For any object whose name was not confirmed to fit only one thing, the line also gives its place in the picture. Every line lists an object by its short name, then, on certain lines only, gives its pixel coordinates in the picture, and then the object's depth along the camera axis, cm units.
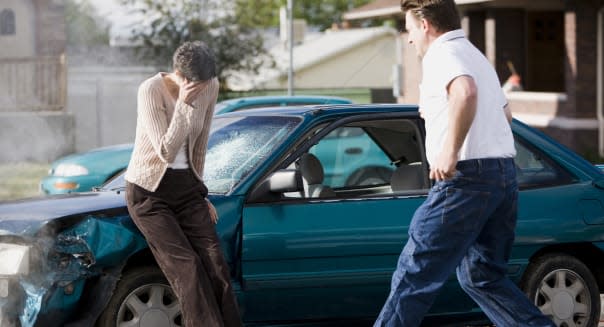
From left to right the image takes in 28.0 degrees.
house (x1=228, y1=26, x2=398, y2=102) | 4475
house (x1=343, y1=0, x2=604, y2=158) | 2072
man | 539
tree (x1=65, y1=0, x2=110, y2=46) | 3656
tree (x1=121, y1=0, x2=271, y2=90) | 2709
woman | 607
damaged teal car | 616
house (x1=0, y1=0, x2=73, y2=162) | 2475
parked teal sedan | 1238
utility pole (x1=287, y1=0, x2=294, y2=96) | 2060
